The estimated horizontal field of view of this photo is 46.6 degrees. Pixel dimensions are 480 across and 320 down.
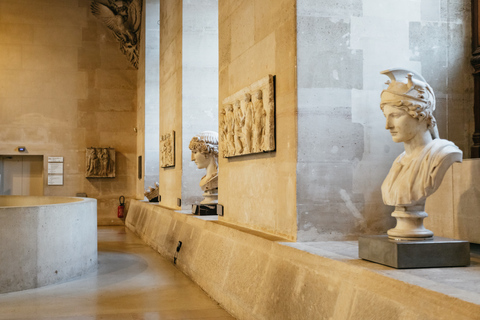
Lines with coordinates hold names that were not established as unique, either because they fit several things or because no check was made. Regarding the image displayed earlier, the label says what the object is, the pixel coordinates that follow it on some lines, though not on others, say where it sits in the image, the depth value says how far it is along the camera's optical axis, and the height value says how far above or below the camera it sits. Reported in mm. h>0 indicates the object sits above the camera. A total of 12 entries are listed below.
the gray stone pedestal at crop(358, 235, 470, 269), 3721 -543
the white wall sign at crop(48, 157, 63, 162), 18656 +479
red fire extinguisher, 18562 -1240
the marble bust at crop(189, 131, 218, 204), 9273 +256
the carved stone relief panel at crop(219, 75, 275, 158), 5949 +637
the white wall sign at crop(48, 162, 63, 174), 18656 +211
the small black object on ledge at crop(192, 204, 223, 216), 9102 -590
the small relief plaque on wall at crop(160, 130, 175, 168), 11938 +533
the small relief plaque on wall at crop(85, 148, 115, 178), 18656 +344
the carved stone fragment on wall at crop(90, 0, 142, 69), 18519 +5219
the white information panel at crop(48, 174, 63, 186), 18625 -223
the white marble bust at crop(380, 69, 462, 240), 3961 +152
